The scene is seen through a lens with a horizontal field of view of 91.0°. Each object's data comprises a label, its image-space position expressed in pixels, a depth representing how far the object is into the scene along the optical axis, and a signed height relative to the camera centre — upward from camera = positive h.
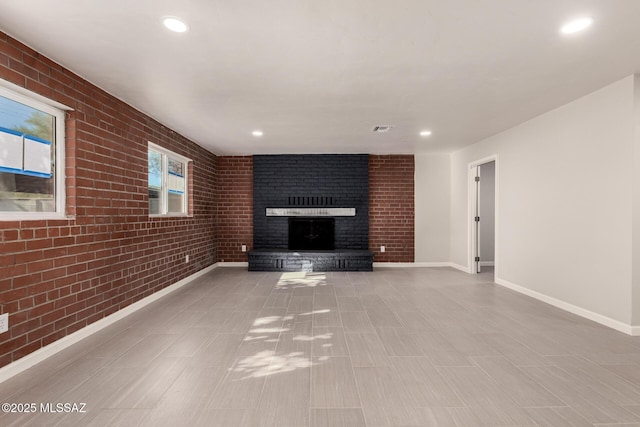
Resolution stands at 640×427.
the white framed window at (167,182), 4.49 +0.53
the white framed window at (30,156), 2.31 +0.49
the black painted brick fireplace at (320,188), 6.81 +0.61
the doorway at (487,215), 7.02 +0.01
